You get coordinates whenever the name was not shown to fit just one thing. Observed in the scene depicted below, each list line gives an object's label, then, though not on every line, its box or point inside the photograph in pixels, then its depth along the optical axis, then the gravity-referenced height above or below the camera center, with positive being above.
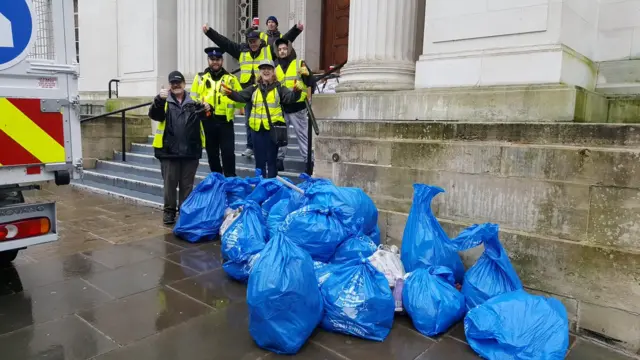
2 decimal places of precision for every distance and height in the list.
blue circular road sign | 2.77 +0.55
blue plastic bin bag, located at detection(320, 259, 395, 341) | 2.90 -1.07
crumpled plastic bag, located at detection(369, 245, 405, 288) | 3.24 -0.93
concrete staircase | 6.69 -0.78
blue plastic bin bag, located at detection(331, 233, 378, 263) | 3.45 -0.88
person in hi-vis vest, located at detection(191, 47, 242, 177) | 5.80 +0.24
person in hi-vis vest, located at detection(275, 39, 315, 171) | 5.84 +0.60
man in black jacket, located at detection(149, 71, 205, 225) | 5.23 -0.05
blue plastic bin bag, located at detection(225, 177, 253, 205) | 4.93 -0.65
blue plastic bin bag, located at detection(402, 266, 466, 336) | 3.00 -1.09
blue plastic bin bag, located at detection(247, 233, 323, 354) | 2.63 -0.96
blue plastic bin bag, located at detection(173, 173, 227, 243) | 4.81 -0.87
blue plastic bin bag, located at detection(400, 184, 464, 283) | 3.43 -0.79
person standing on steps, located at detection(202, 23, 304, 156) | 6.42 +1.08
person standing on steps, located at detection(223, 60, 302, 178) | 5.40 +0.25
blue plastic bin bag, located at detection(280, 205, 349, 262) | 3.41 -0.74
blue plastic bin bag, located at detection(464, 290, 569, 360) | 2.59 -1.10
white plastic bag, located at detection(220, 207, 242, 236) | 4.53 -0.89
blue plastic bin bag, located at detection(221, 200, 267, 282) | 3.72 -0.92
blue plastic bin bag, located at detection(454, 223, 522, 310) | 3.07 -0.92
